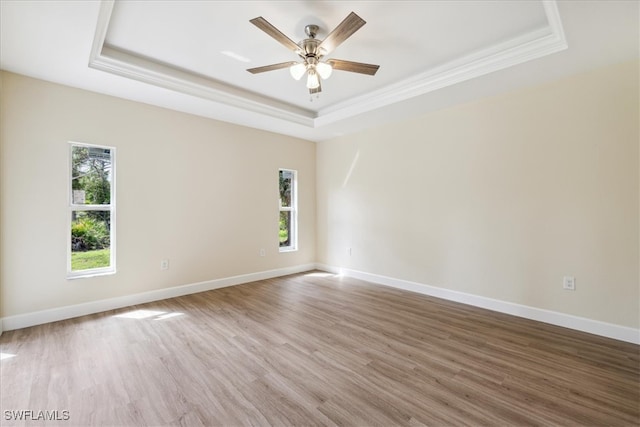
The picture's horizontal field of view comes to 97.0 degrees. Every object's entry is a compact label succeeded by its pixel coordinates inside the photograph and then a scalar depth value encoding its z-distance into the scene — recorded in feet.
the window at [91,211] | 10.89
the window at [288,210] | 17.99
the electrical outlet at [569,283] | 9.76
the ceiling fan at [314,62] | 7.64
